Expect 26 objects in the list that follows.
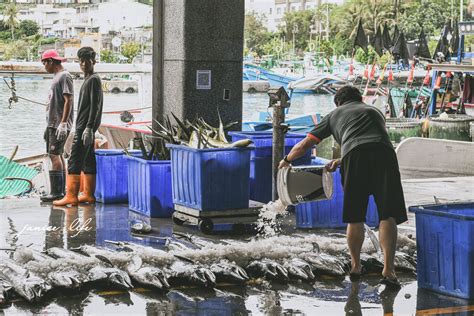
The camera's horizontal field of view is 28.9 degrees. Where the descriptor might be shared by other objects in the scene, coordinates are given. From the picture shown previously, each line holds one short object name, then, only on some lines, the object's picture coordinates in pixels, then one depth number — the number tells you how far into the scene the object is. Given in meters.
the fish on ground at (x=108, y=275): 7.92
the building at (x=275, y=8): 116.63
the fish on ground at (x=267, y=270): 8.39
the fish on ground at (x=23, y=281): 7.49
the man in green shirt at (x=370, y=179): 8.20
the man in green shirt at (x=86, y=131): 11.97
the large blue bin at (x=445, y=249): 7.51
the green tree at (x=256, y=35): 107.00
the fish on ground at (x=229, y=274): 8.24
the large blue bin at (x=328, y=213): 10.93
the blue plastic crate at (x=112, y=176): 12.62
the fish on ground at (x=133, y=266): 7.96
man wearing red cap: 12.40
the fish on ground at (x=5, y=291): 7.39
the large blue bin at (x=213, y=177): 10.54
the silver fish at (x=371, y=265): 8.73
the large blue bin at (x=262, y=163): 11.91
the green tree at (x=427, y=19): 85.88
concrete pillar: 12.70
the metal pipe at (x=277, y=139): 11.17
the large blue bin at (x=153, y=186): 11.41
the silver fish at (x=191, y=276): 8.06
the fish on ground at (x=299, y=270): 8.43
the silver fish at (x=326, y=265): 8.59
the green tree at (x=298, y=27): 107.31
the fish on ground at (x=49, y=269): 7.75
